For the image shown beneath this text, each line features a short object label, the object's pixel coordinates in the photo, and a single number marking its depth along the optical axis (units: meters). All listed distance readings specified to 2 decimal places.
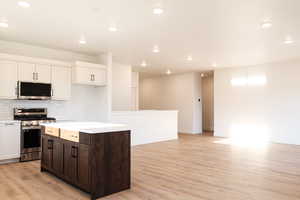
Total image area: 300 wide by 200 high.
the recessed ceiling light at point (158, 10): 3.57
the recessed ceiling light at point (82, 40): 5.15
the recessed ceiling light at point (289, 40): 5.09
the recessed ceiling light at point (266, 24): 4.05
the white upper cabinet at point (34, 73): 5.14
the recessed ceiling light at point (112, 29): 4.41
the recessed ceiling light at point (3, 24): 4.18
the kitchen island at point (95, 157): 2.96
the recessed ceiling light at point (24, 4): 3.39
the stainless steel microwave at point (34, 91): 5.08
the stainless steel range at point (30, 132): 4.95
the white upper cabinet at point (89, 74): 5.91
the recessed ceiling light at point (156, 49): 6.00
